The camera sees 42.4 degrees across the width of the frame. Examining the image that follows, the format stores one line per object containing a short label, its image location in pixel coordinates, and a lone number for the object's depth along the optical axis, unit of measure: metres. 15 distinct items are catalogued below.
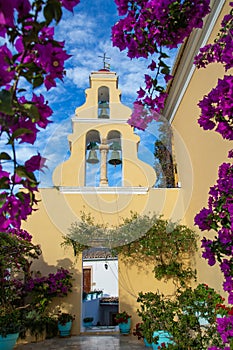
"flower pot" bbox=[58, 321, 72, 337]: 6.25
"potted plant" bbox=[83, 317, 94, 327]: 9.70
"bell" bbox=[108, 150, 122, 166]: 7.55
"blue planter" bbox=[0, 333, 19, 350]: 4.62
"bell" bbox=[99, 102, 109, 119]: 7.98
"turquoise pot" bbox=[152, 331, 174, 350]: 4.08
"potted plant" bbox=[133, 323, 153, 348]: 3.67
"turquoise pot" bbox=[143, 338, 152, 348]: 5.34
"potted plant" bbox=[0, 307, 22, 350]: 4.66
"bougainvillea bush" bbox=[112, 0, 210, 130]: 1.61
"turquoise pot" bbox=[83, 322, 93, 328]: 9.68
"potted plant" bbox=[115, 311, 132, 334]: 6.43
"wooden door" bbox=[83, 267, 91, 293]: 13.51
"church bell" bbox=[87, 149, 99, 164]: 7.60
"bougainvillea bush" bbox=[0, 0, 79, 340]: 0.72
